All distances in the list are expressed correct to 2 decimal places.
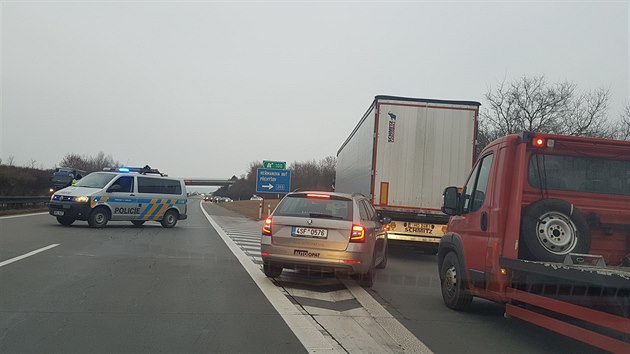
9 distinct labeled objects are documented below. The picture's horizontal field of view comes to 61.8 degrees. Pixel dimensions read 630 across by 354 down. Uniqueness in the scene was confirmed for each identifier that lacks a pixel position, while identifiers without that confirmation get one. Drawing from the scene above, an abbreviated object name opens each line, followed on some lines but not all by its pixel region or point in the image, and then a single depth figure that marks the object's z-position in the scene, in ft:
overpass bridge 326.01
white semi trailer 43.86
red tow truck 18.47
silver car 27.99
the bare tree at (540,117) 120.88
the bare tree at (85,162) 256.07
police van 57.93
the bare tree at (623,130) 121.18
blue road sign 108.88
